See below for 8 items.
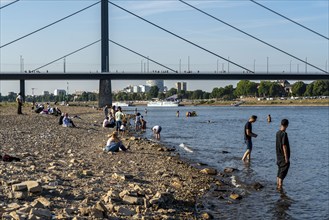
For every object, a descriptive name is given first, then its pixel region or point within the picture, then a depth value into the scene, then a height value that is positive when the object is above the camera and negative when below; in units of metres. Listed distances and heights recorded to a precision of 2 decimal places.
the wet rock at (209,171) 13.78 -2.14
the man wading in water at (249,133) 15.45 -1.23
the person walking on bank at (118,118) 27.44 -1.33
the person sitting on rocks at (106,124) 32.39 -1.95
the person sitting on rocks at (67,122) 28.65 -1.62
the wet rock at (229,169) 14.48 -2.22
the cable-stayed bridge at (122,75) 81.69 +3.19
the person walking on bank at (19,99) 31.23 -0.35
